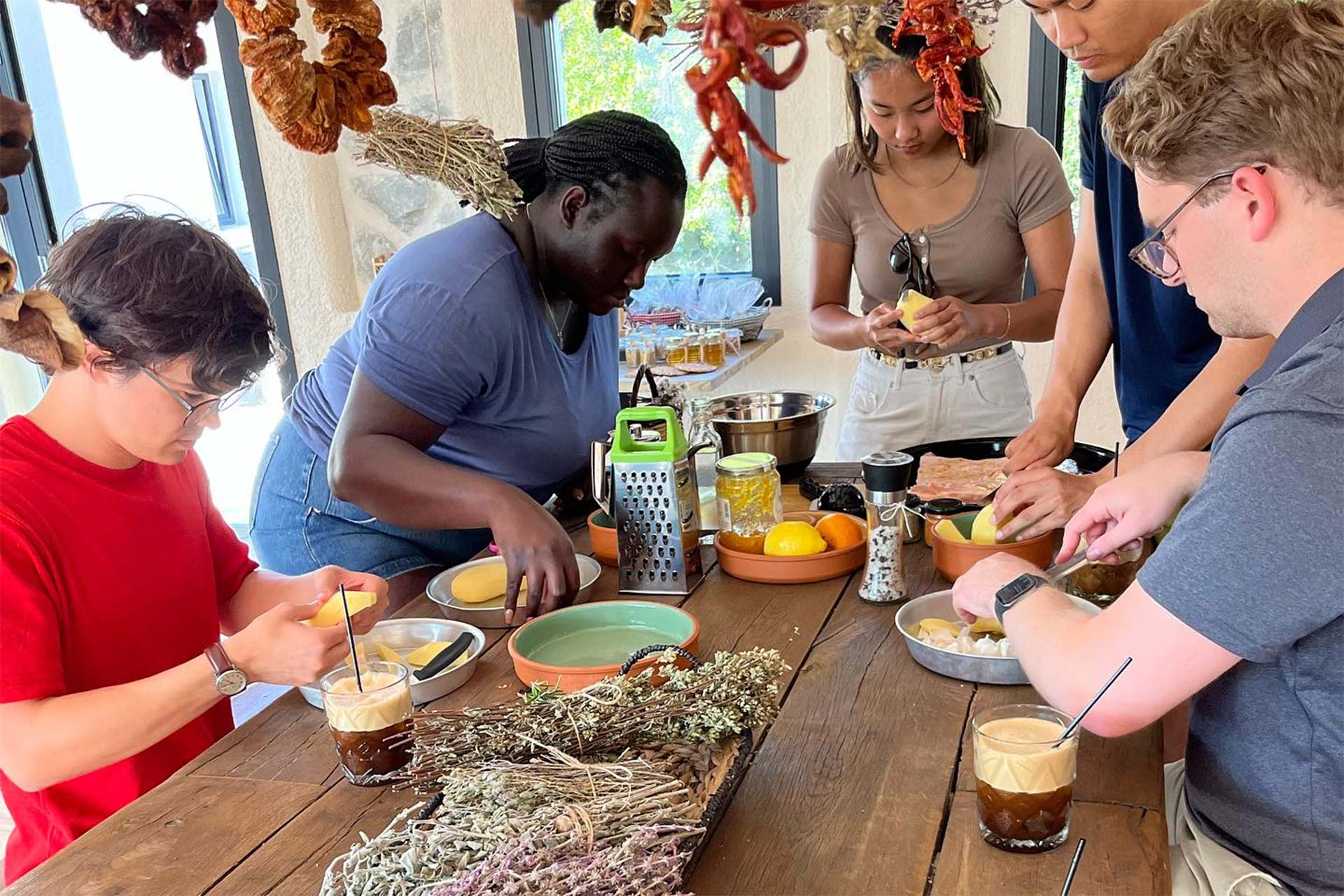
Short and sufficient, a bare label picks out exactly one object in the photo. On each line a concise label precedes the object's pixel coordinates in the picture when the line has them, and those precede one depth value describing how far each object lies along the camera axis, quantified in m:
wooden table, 1.10
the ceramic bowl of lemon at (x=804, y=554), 1.87
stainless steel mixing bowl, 2.38
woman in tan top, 2.79
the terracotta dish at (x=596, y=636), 1.60
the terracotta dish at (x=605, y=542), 2.06
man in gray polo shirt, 1.03
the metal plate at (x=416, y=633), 1.69
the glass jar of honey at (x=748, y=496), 1.98
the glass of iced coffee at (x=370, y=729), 1.29
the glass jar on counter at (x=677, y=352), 4.04
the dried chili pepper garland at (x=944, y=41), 1.59
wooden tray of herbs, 0.98
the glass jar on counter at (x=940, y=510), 1.95
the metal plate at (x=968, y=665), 1.45
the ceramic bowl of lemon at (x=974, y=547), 1.78
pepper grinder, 1.76
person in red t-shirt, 1.38
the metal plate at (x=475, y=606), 1.79
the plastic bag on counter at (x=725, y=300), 4.45
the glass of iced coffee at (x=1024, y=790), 1.10
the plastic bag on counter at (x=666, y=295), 4.59
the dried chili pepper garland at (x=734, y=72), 0.73
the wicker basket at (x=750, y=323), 4.38
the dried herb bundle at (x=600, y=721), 1.18
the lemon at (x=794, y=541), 1.89
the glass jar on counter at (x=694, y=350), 4.05
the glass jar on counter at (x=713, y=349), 4.09
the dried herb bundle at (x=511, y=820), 1.00
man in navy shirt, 1.79
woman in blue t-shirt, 1.88
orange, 1.93
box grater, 1.86
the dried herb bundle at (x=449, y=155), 1.35
